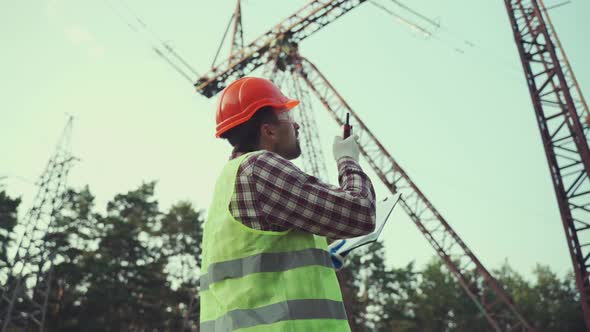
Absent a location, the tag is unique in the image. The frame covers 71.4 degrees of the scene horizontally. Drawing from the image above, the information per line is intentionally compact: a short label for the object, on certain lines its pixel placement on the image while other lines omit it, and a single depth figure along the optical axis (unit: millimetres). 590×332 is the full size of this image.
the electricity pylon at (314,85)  16109
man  1252
